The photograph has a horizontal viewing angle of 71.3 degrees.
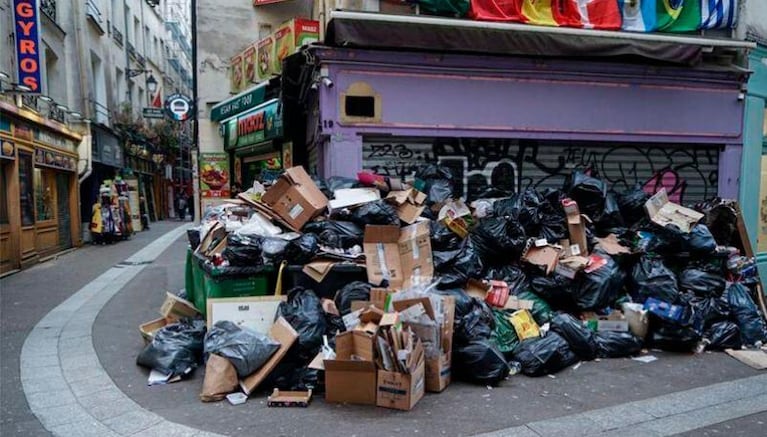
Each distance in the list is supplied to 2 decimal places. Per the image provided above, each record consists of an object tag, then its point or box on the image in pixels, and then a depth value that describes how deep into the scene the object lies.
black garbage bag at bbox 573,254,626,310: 5.25
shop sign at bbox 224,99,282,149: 9.16
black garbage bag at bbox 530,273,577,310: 5.30
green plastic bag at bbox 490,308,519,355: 4.76
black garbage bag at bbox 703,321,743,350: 5.31
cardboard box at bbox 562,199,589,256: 5.81
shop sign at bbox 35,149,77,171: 11.49
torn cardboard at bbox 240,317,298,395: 4.00
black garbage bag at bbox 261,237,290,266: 4.89
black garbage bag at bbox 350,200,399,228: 5.28
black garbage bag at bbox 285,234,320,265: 4.91
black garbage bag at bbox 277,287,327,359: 4.21
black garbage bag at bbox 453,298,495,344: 4.45
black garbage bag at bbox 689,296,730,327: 5.42
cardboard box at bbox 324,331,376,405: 3.77
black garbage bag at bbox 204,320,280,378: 4.04
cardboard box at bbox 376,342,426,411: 3.68
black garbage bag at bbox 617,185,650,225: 6.56
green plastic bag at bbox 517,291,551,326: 5.22
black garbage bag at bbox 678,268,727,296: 5.66
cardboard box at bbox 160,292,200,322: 5.47
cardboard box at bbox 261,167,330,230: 5.37
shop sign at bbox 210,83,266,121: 9.57
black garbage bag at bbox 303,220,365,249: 5.16
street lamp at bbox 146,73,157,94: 22.70
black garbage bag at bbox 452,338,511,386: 4.24
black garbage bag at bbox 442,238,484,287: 5.11
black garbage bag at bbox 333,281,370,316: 4.61
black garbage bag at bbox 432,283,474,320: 4.66
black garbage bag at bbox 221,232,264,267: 4.85
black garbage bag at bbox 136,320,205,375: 4.43
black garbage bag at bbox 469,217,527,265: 5.54
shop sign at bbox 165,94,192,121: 15.70
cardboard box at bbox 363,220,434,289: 5.00
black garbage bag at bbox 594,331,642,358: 5.01
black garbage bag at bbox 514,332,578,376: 4.51
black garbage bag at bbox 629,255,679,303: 5.33
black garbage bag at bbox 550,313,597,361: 4.83
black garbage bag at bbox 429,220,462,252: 5.48
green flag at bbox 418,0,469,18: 6.86
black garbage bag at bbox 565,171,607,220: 6.40
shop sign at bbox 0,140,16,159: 9.54
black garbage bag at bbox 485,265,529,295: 5.48
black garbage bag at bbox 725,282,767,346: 5.49
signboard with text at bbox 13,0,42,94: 9.96
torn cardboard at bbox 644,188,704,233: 6.16
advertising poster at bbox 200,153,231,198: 13.83
